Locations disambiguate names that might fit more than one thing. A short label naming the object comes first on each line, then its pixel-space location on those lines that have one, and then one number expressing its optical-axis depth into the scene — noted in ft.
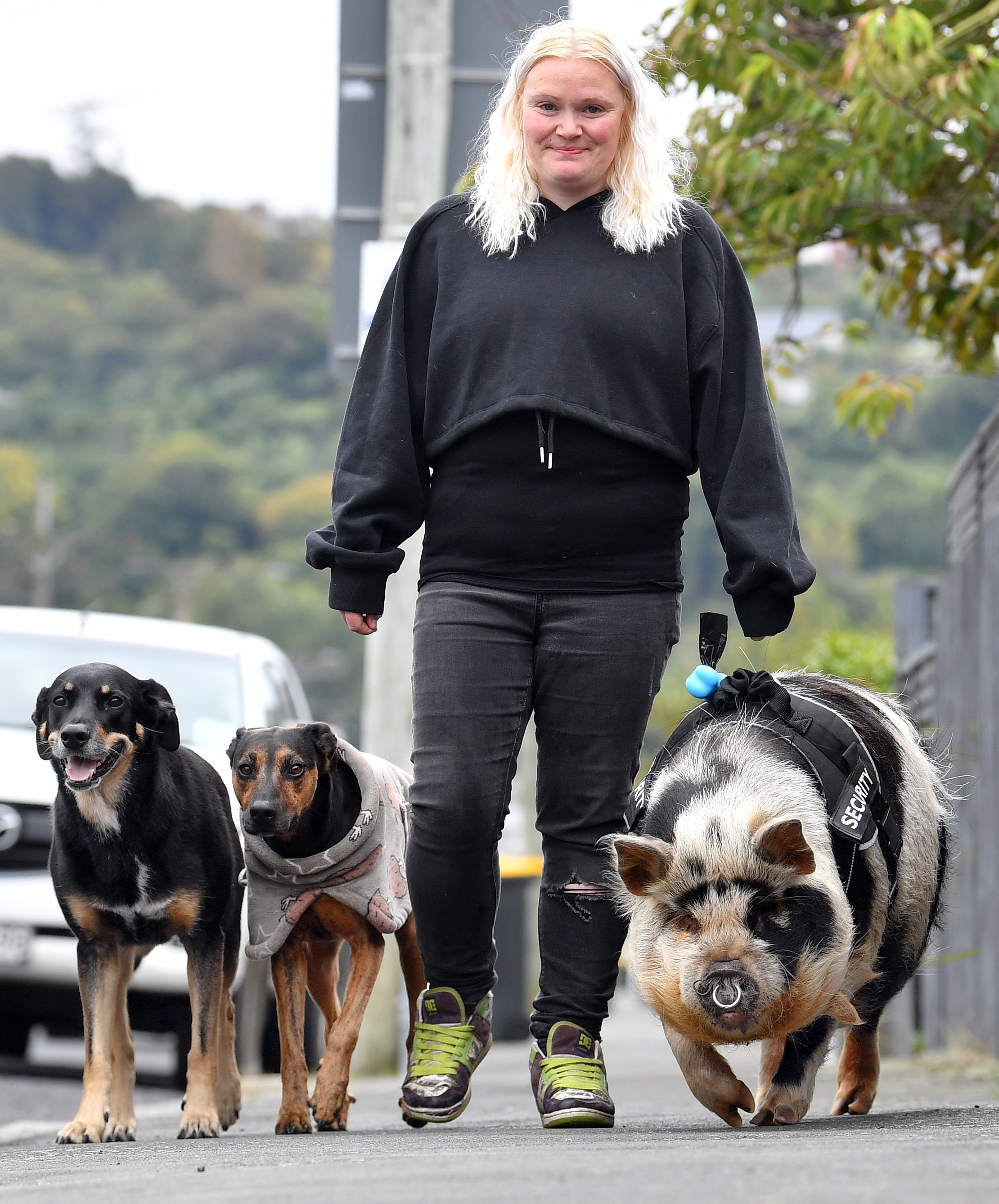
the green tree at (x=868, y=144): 42.98
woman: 30.58
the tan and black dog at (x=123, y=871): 33.68
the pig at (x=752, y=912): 27.04
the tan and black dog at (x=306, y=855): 32.94
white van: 53.11
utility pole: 58.80
